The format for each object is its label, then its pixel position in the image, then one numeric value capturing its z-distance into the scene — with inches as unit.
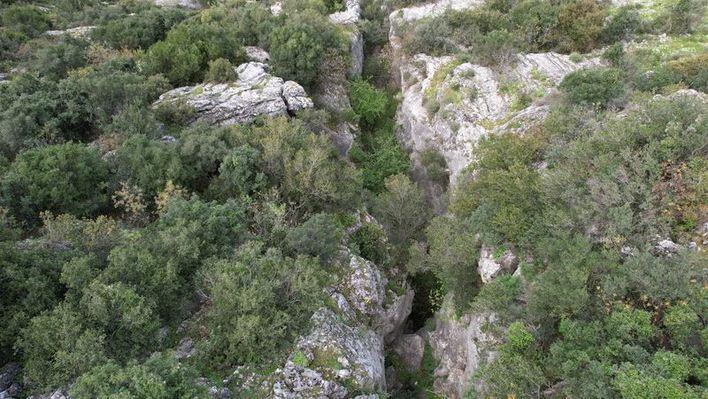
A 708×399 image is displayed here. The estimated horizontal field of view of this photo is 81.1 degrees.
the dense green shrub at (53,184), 761.6
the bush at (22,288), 553.0
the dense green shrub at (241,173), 888.9
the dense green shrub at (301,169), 923.4
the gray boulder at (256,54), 1412.9
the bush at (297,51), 1343.5
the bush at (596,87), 964.0
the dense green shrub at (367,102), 1473.9
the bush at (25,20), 1494.8
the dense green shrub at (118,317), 561.6
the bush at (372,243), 968.3
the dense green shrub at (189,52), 1235.2
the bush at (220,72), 1224.3
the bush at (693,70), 996.6
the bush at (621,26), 1304.1
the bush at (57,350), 519.5
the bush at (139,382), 476.4
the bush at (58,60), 1188.5
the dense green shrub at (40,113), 923.4
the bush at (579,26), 1315.2
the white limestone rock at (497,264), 740.0
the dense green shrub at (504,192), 716.0
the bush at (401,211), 1098.1
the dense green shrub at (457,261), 808.3
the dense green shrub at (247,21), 1477.6
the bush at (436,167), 1234.6
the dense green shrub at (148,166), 856.3
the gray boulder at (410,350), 982.4
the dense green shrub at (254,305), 626.2
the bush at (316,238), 795.4
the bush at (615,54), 1175.1
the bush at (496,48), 1246.9
